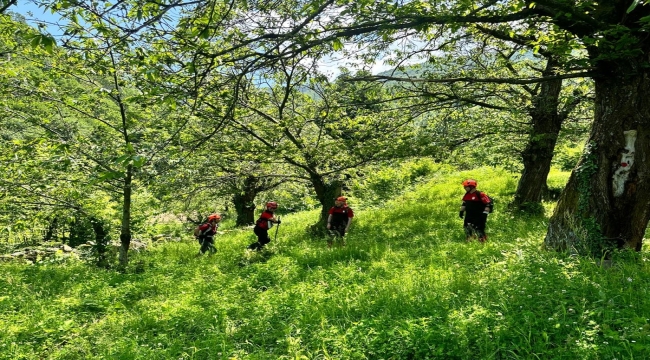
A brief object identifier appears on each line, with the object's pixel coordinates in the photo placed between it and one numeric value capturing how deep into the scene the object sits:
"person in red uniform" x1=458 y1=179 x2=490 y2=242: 8.56
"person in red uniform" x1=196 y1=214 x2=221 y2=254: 11.12
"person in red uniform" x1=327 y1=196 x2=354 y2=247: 9.84
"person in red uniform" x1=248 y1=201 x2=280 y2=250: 10.14
